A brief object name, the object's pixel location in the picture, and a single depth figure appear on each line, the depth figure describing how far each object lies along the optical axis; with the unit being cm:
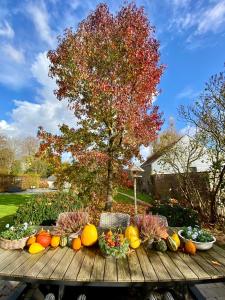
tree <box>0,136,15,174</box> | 2434
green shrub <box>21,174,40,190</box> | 2148
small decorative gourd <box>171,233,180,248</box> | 214
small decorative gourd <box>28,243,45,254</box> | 205
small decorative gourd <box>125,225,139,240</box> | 218
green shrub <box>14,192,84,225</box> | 459
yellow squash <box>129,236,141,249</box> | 212
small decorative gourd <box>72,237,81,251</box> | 212
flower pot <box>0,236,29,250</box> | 214
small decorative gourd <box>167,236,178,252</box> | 209
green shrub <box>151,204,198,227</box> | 482
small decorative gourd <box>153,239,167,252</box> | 209
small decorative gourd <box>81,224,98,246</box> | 216
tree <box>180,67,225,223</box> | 564
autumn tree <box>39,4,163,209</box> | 571
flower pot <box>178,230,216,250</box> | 214
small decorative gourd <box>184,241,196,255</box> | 206
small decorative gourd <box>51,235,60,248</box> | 217
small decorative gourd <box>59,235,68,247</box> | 218
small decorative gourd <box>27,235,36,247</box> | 217
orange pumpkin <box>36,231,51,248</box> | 217
